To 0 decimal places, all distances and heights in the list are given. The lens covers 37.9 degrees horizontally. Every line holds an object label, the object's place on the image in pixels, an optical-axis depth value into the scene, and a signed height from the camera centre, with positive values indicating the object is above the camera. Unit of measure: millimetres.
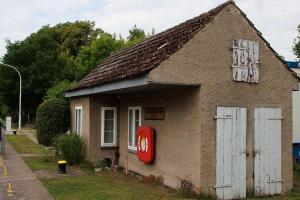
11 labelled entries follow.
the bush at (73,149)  17188 -1338
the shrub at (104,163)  16328 -1810
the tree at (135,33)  62562 +11972
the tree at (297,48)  42628 +6662
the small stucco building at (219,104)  11008 +314
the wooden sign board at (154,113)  12953 +66
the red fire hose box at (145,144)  13281 -883
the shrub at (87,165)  16255 -1899
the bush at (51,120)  21906 -255
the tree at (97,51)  46812 +6880
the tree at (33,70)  53906 +5689
